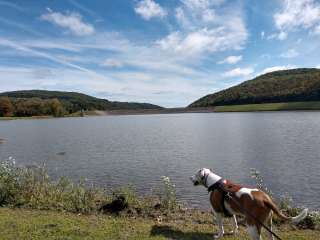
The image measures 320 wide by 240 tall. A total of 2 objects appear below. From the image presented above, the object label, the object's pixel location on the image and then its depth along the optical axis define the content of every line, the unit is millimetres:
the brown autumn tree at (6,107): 114442
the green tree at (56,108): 125346
